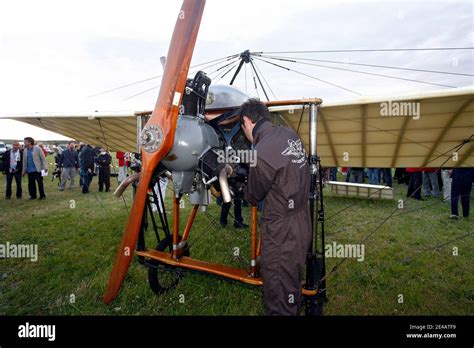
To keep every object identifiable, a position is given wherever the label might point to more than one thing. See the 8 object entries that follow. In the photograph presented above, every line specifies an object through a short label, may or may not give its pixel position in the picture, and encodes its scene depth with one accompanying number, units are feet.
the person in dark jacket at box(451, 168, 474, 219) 25.38
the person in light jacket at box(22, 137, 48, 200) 36.65
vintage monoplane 9.14
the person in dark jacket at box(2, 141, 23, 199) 38.27
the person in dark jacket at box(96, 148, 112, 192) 44.32
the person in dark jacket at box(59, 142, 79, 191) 45.55
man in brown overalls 7.89
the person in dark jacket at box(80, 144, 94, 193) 43.85
